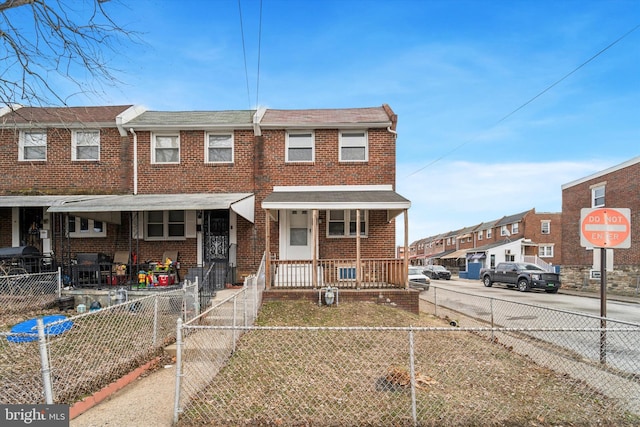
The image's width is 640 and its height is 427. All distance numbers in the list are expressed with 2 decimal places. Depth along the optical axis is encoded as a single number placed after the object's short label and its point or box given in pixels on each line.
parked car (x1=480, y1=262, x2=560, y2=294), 21.91
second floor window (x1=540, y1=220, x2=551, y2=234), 41.57
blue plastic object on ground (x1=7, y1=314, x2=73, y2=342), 7.04
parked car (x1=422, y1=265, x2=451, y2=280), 36.34
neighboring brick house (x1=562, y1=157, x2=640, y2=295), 20.64
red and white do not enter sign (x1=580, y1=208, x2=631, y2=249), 6.70
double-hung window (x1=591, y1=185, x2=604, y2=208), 23.52
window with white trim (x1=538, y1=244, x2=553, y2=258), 41.34
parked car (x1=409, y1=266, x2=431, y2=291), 22.26
